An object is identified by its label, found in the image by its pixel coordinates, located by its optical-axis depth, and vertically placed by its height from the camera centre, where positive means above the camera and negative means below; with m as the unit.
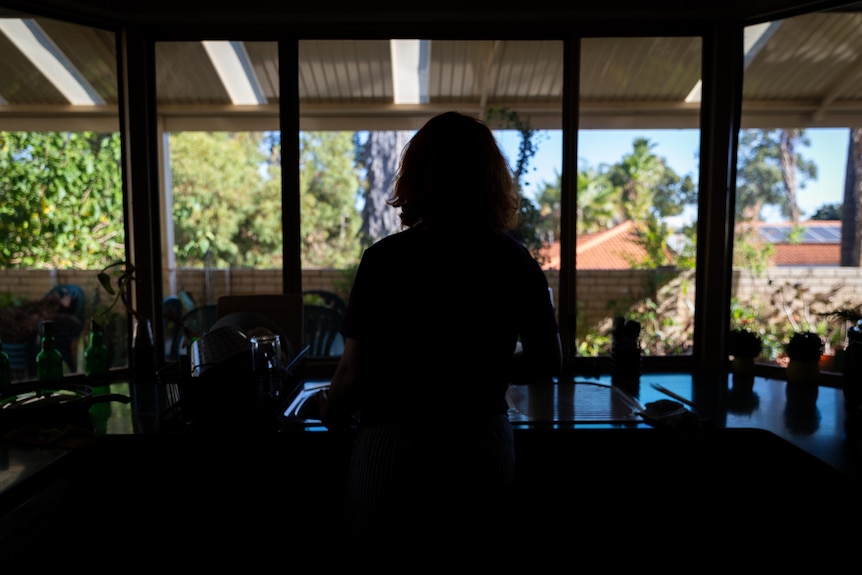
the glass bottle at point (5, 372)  1.96 -0.35
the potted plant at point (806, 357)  2.13 -0.32
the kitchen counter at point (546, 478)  1.56 -0.56
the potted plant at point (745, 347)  2.24 -0.30
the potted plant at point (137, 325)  2.19 -0.23
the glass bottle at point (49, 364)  2.06 -0.34
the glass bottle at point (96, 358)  2.19 -0.34
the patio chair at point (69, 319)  2.33 -0.23
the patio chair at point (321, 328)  2.77 -0.30
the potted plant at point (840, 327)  2.12 -0.23
